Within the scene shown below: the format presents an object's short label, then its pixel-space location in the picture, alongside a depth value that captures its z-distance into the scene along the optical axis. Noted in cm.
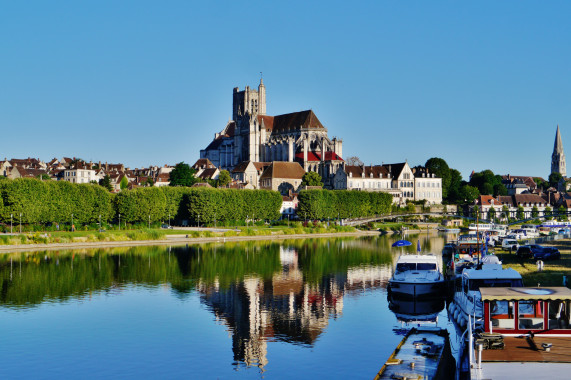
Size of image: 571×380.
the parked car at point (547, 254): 5312
